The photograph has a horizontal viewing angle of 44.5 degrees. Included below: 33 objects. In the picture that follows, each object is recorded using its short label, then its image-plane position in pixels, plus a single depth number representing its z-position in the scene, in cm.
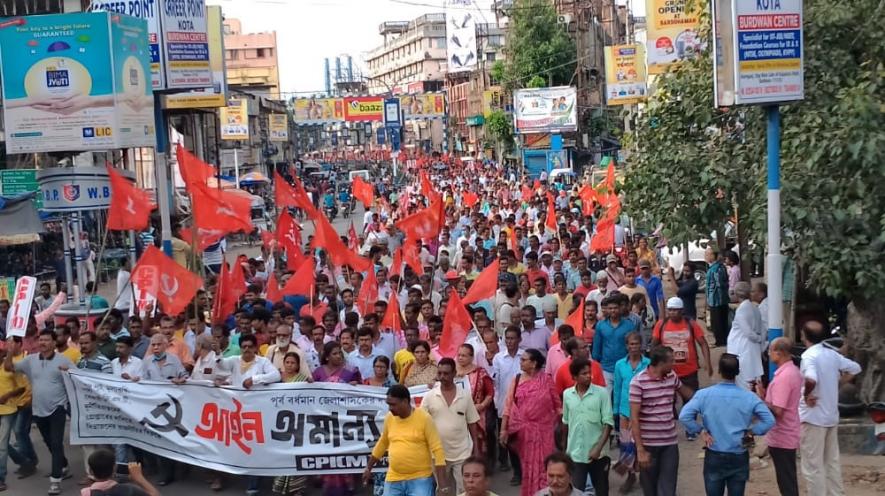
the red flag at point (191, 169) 1423
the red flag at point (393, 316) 1155
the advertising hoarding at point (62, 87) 1573
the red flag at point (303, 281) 1371
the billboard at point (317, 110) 6444
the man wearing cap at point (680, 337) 996
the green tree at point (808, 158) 920
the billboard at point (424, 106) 6875
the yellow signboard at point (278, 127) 6619
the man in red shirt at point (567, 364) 869
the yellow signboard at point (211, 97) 3070
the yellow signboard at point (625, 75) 3472
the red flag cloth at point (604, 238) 1691
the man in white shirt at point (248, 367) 954
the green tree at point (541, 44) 5772
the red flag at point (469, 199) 2912
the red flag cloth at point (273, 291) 1472
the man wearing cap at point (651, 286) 1265
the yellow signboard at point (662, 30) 2477
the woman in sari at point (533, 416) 825
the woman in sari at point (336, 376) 948
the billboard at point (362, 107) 6378
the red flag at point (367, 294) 1351
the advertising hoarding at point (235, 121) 4881
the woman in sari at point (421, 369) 926
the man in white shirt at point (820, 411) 795
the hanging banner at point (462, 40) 8769
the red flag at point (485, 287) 1212
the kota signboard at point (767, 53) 898
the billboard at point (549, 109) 5147
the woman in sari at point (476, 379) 909
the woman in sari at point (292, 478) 956
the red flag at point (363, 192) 2420
